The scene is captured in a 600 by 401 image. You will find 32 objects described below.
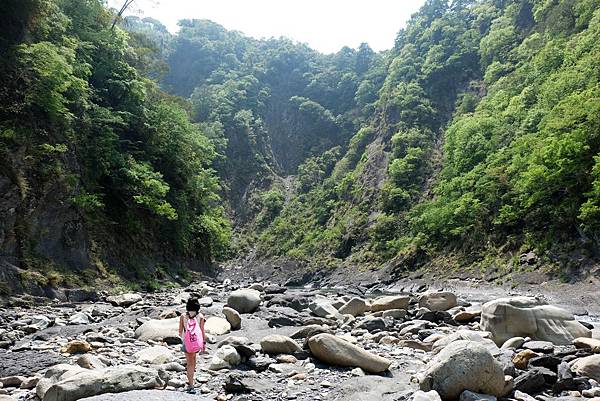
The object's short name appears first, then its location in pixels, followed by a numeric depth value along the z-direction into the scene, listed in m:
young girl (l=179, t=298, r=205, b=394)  6.86
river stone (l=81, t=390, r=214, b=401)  4.30
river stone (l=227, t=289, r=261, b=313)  15.64
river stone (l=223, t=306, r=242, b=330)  12.85
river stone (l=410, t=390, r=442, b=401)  5.91
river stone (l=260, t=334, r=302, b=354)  9.07
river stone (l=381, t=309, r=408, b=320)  14.38
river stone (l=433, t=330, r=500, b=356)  9.29
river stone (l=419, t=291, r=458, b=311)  15.78
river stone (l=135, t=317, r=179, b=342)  10.76
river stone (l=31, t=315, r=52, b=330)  12.21
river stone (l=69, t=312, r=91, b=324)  13.41
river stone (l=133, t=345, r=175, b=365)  8.50
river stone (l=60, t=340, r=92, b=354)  9.13
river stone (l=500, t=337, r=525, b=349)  8.91
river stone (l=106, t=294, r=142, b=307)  18.32
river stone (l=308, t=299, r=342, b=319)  14.16
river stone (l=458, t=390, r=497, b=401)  6.00
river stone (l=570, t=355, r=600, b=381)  6.96
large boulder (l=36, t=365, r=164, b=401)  5.54
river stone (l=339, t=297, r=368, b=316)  15.69
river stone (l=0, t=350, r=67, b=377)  7.87
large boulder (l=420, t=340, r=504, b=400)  6.35
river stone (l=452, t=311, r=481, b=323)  13.45
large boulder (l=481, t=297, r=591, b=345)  9.52
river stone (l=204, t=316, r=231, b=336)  12.06
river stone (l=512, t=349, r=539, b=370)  7.74
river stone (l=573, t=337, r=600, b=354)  8.42
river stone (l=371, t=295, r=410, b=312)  15.65
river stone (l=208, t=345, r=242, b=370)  8.12
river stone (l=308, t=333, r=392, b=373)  8.14
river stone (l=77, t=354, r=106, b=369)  7.46
